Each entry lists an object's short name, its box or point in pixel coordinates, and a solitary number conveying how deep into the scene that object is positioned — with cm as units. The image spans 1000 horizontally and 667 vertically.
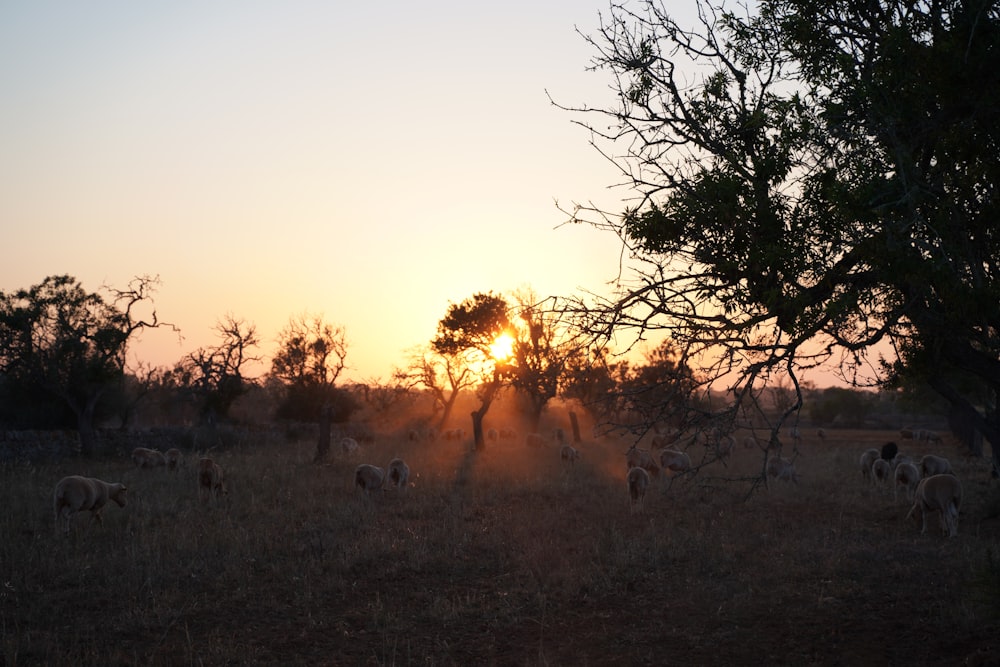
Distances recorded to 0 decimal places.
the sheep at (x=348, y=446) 3390
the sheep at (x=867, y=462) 2436
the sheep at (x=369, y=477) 1976
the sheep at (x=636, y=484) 1916
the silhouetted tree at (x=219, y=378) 4572
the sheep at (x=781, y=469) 2292
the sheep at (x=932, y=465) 1934
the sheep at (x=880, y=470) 2278
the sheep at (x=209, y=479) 1900
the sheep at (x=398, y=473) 2119
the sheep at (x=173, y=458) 2543
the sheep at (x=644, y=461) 2520
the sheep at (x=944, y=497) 1455
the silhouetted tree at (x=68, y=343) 3091
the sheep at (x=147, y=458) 2642
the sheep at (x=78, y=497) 1476
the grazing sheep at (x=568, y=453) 2986
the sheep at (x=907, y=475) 1942
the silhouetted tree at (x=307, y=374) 4872
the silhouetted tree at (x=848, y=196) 646
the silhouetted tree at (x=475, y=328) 4044
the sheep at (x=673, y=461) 2475
